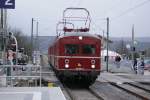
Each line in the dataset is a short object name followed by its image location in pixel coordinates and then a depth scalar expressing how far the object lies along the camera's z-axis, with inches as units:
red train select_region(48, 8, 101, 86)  1184.8
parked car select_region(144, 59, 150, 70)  2444.9
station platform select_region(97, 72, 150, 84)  1536.7
